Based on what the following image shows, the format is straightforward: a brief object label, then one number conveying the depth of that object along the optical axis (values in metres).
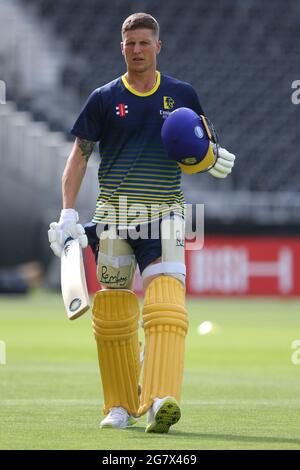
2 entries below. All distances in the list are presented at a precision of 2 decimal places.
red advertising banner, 39.59
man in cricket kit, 10.77
